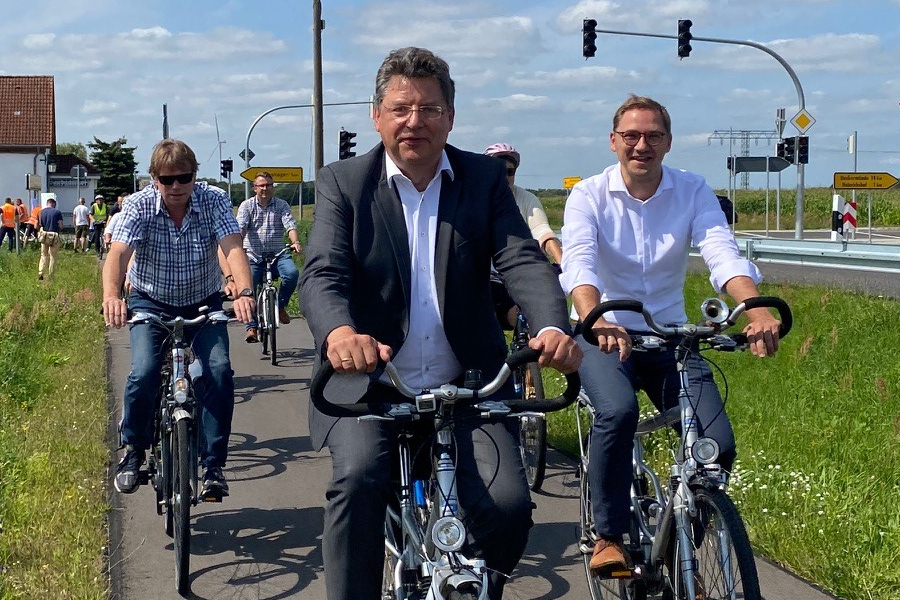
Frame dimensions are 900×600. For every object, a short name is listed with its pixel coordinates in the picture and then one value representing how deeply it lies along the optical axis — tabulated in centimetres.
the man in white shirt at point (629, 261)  457
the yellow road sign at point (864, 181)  2934
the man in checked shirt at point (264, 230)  1391
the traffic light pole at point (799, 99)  2895
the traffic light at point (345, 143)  3622
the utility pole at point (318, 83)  2998
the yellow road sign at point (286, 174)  3425
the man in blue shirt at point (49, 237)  2652
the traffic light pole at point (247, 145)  4131
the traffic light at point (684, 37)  3017
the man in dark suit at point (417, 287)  338
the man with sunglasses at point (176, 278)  622
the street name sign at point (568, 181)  4616
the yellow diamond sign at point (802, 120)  2916
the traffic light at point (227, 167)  5153
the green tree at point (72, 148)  16662
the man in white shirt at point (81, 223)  4303
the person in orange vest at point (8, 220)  3994
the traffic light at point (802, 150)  2945
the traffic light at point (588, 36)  3125
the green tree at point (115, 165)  10494
